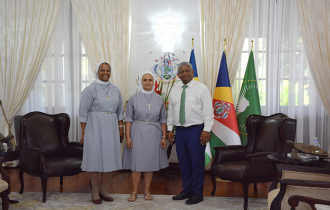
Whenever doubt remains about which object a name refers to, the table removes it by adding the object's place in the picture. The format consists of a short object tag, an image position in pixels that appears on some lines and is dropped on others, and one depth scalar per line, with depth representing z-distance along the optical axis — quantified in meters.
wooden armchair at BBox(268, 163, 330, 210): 2.10
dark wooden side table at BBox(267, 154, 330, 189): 2.57
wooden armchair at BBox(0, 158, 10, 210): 2.85
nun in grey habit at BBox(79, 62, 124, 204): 3.42
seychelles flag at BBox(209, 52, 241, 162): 4.45
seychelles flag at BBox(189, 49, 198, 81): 4.80
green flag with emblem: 4.51
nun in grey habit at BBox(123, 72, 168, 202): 3.48
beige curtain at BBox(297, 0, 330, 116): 4.80
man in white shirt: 3.45
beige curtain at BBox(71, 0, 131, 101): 5.14
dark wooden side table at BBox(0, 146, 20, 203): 3.46
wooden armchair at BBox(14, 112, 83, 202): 3.58
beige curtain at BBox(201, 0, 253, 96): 4.94
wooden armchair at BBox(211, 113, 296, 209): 3.37
